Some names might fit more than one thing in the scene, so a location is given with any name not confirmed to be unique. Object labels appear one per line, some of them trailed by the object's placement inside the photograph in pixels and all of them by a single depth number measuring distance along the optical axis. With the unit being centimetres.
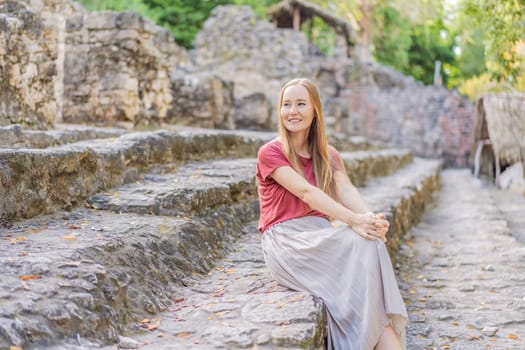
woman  281
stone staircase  246
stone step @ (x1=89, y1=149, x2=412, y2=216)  402
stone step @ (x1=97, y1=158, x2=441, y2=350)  248
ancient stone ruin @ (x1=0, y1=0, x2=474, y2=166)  563
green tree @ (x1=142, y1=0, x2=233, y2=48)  2261
